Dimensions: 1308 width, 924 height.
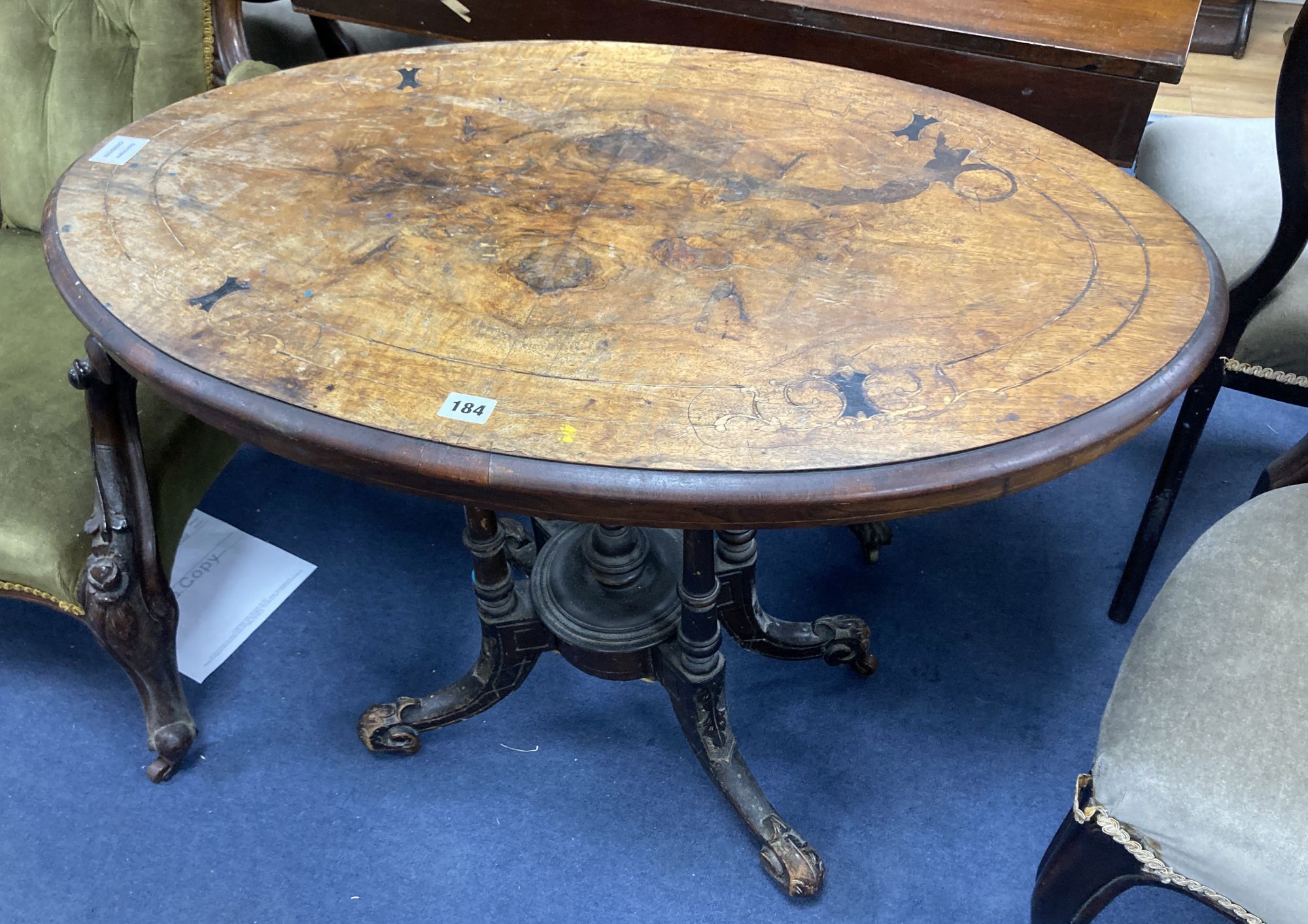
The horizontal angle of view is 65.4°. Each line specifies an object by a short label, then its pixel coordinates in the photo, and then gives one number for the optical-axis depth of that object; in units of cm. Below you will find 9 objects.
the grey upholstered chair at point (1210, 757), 89
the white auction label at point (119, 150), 123
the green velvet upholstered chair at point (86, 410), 134
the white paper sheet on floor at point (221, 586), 173
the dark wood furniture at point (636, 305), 85
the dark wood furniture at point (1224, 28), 356
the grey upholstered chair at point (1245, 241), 133
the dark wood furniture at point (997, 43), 164
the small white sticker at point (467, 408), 87
